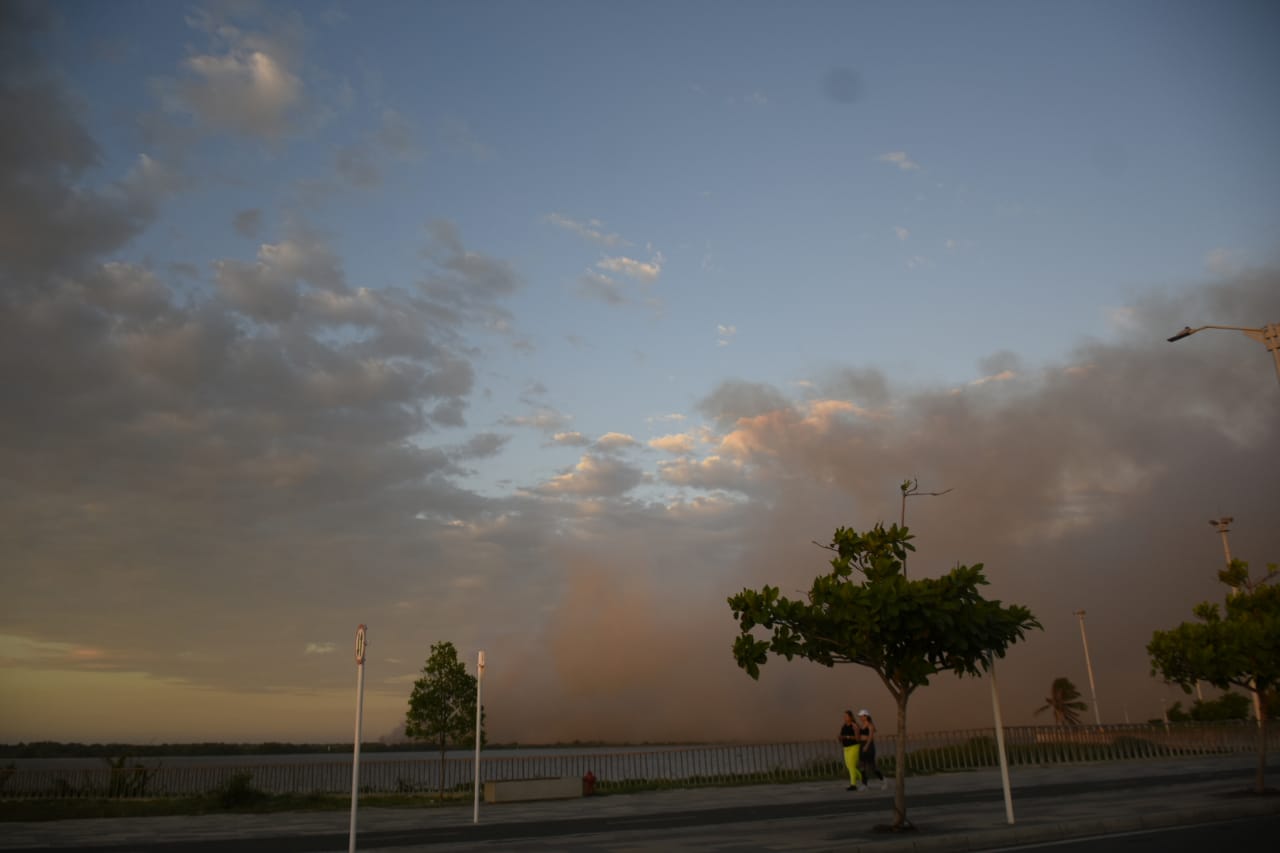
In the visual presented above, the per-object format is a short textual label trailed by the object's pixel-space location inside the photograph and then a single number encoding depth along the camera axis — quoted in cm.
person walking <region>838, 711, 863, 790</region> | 2428
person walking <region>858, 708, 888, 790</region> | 2456
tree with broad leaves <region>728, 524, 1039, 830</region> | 1429
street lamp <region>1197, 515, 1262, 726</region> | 4519
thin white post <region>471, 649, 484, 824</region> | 2002
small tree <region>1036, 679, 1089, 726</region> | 9938
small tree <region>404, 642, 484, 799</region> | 3091
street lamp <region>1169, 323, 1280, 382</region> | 1598
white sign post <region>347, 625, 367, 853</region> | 1180
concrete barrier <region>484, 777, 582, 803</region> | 2606
